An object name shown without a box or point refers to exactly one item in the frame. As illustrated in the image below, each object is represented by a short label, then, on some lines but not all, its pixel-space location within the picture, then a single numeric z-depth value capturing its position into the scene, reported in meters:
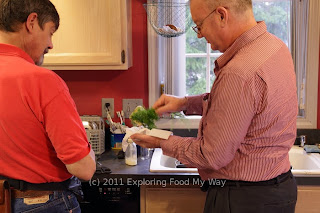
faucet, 2.57
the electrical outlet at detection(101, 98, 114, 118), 2.73
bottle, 2.22
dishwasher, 2.12
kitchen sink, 2.09
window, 2.56
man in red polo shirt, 1.27
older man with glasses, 1.35
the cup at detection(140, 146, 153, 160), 2.43
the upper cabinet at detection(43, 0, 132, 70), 2.30
